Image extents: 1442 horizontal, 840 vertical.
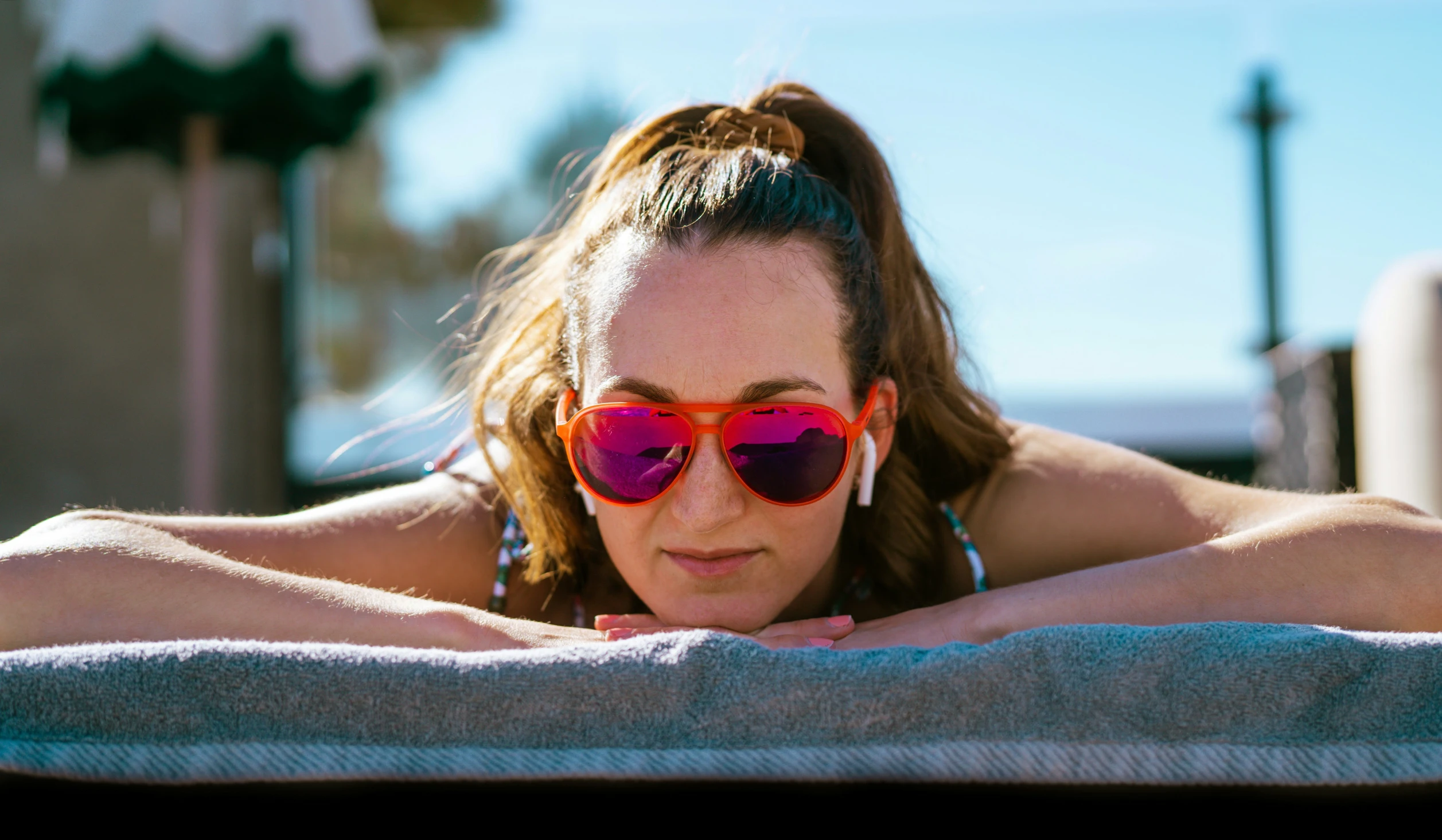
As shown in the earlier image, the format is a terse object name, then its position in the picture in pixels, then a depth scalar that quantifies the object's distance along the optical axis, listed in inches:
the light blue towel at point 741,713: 33.5
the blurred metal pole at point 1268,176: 189.4
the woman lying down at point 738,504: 37.7
